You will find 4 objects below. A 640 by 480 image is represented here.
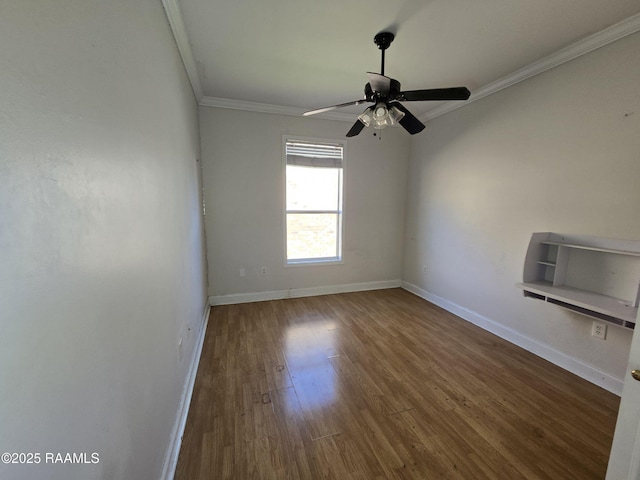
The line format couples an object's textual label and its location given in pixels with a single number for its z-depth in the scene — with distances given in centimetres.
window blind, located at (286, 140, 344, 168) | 369
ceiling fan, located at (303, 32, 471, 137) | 181
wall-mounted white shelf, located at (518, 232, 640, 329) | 189
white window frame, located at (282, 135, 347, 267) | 364
